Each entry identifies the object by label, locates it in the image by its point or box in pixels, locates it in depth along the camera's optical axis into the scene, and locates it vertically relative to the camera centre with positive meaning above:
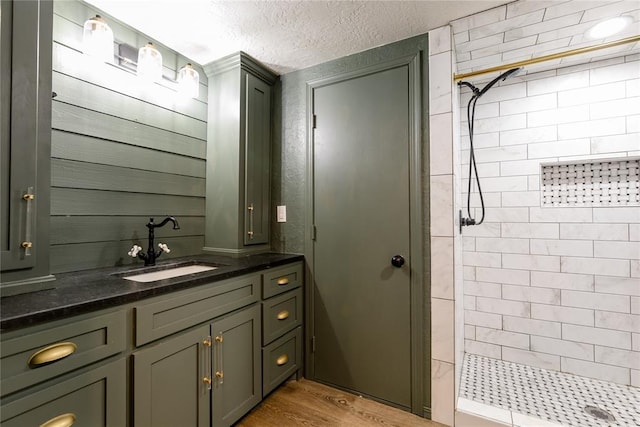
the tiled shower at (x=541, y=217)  1.72 +0.00
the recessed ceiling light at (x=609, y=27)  1.62 +1.11
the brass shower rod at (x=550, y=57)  1.46 +0.89
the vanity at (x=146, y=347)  0.88 -0.52
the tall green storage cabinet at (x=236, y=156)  2.09 +0.46
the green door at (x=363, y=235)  1.86 -0.12
